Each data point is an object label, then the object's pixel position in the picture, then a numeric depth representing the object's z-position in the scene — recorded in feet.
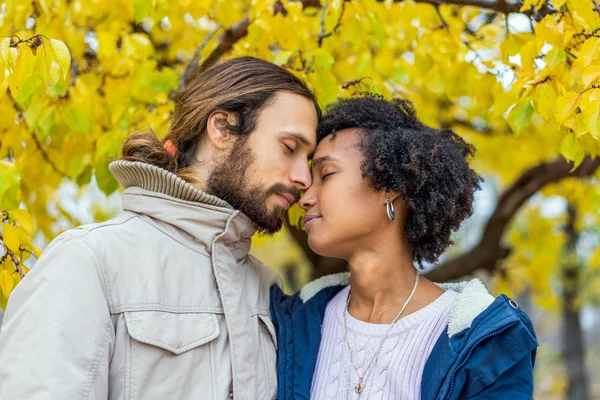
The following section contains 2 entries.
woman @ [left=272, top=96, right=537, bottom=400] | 7.15
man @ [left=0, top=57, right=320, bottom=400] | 5.72
